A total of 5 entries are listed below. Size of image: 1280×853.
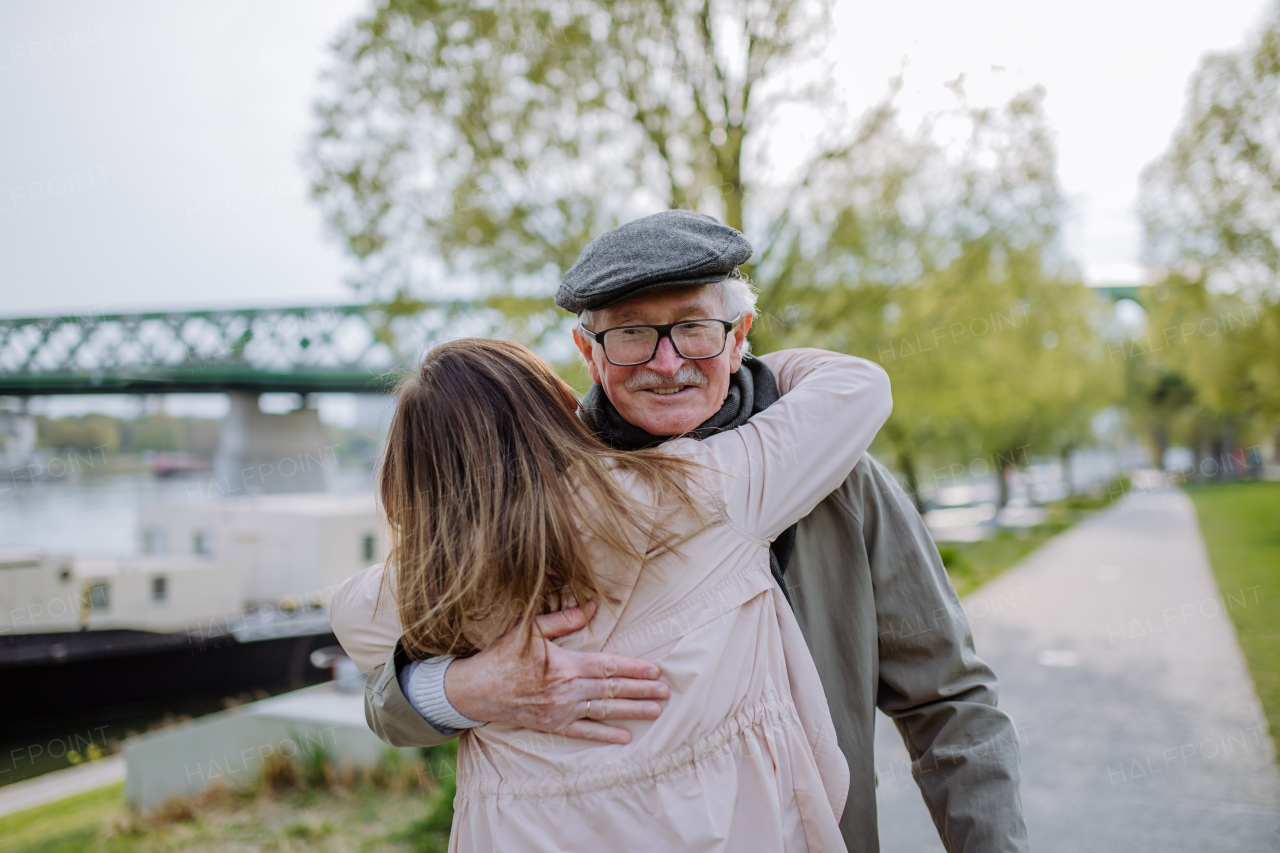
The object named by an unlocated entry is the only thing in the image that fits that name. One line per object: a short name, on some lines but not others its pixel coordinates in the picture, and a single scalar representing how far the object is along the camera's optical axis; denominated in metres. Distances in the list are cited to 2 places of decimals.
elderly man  1.36
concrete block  5.75
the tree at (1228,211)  10.02
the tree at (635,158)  5.75
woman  1.21
